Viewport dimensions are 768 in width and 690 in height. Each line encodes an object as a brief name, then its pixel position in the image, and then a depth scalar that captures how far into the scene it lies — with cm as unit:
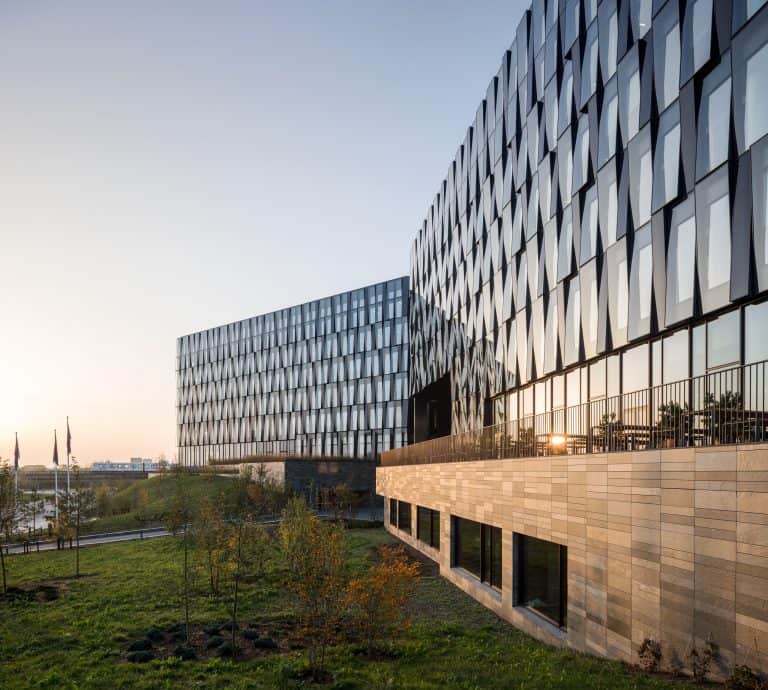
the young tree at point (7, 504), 3350
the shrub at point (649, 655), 1350
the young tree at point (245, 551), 3083
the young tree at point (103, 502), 7694
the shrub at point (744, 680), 1069
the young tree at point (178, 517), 2734
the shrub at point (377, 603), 1892
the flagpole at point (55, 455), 7164
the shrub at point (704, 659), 1185
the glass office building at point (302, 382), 8844
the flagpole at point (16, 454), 7800
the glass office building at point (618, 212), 1598
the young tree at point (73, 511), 4191
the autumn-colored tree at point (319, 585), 1795
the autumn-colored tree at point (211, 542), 2991
